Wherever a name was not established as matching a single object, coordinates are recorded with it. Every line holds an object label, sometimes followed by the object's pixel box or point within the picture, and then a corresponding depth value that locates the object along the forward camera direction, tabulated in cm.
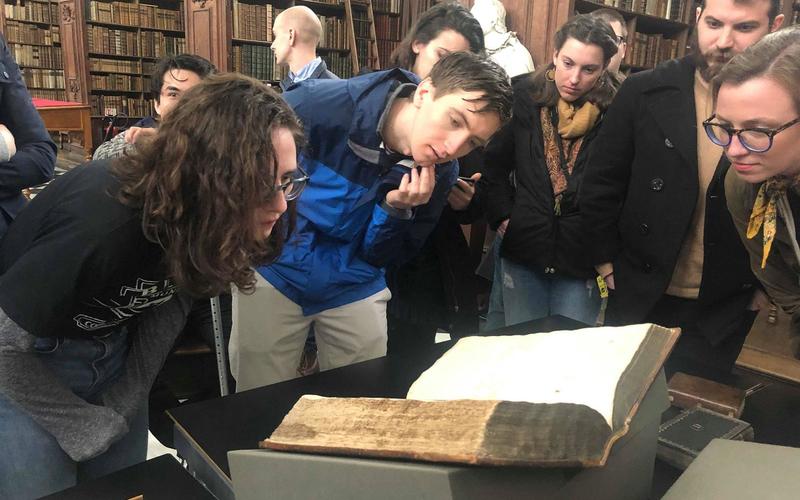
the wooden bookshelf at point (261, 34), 546
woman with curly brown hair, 83
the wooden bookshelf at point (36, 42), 749
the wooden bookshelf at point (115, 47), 669
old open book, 45
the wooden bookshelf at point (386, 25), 582
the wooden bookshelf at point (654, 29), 399
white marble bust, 307
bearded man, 146
